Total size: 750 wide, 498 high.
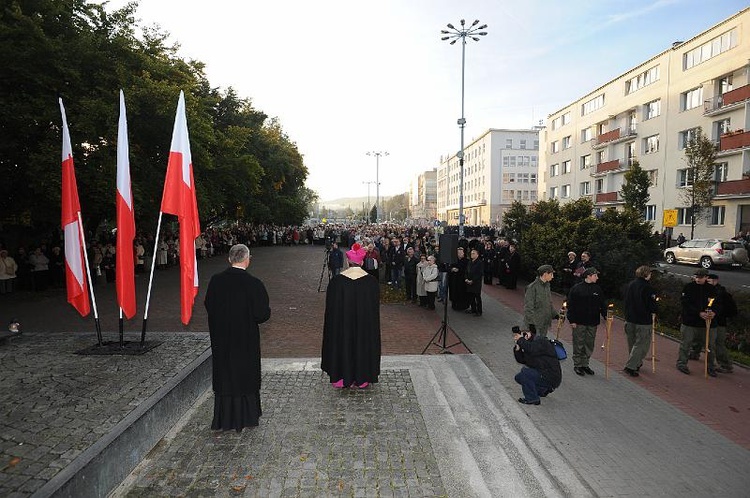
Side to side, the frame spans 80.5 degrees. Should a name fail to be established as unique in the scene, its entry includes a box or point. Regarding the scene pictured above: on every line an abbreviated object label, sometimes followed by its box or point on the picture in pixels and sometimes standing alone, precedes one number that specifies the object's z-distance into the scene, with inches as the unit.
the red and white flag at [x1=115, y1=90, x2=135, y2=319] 265.3
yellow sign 1038.9
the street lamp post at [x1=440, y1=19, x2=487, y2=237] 1037.8
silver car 881.5
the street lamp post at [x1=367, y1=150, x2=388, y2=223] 2453.1
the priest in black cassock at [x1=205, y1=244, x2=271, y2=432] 189.5
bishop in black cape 238.7
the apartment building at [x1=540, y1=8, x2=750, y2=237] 1134.4
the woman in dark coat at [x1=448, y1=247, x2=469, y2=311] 485.4
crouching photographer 237.6
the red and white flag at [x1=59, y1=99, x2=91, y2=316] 272.5
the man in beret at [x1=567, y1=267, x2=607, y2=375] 283.7
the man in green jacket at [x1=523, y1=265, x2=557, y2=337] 297.1
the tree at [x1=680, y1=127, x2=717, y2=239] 1056.8
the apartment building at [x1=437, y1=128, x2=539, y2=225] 2893.7
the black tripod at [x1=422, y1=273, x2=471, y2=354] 325.2
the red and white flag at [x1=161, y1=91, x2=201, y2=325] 251.3
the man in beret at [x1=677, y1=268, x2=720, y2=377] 286.4
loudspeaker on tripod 332.5
